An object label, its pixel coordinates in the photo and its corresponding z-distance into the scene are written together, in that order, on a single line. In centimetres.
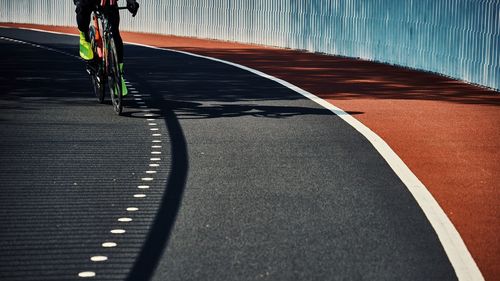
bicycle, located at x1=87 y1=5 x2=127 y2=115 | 1322
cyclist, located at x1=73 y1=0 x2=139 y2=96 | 1324
